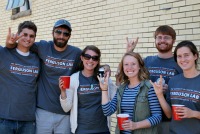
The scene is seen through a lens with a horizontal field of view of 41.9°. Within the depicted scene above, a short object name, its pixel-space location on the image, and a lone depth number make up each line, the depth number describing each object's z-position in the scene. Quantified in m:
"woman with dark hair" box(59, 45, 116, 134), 3.25
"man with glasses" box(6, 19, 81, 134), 3.51
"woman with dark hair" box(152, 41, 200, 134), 2.64
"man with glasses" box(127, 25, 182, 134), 3.21
